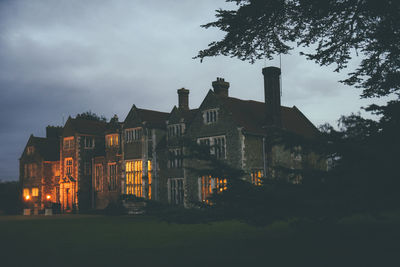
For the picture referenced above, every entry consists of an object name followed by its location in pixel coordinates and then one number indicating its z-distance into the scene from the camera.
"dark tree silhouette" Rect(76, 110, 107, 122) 67.12
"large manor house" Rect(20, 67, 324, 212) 27.67
